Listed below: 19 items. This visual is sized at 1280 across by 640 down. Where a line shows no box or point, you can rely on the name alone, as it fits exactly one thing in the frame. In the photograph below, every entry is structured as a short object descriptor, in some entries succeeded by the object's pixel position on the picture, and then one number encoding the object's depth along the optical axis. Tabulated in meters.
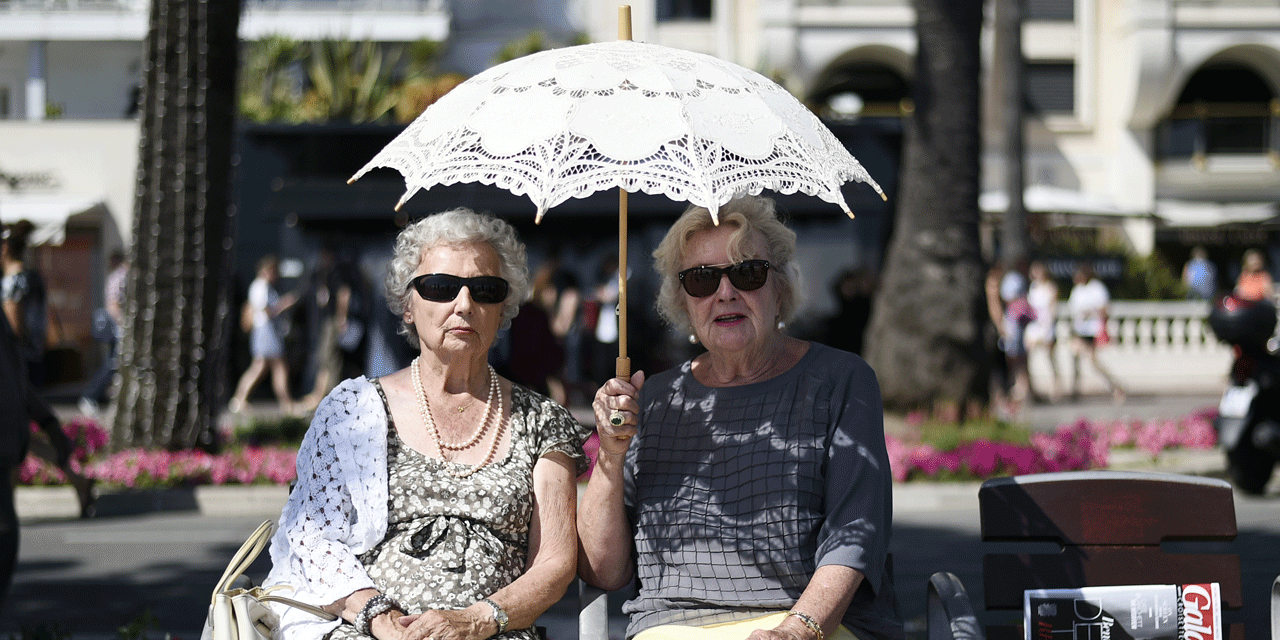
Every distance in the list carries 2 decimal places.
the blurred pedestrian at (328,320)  12.20
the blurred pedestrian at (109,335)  14.12
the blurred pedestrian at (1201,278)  19.83
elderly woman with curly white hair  2.86
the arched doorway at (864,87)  26.17
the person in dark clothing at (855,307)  13.50
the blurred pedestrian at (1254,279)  13.66
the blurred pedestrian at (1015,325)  14.78
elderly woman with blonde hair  2.82
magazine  2.93
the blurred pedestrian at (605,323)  14.42
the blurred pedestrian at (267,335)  13.46
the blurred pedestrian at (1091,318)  15.66
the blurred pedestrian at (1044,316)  15.80
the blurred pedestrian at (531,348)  10.10
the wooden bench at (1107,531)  2.96
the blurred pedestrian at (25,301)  9.36
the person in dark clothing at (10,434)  4.20
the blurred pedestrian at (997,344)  13.85
